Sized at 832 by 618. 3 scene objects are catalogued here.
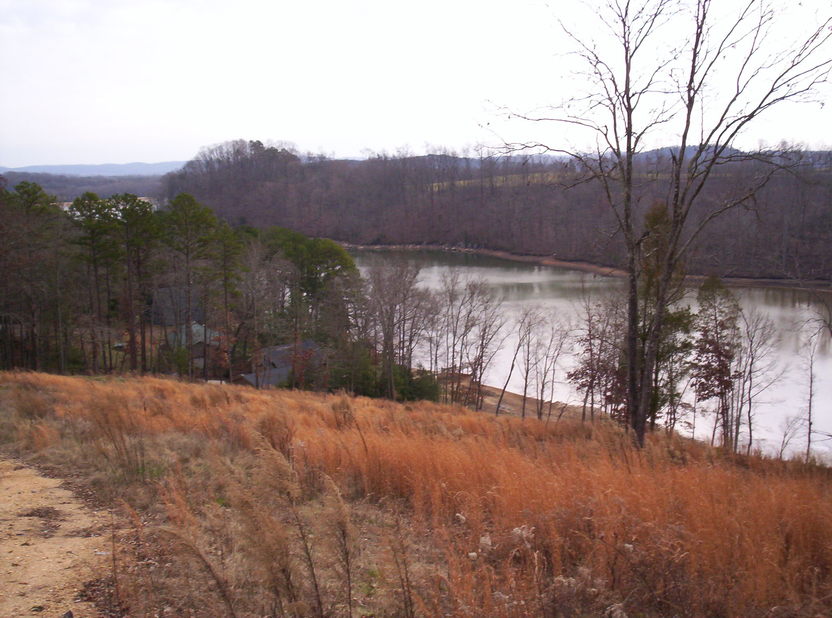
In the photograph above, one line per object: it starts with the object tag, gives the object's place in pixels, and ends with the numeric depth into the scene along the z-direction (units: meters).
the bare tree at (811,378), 18.48
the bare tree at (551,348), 26.55
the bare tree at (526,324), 26.48
